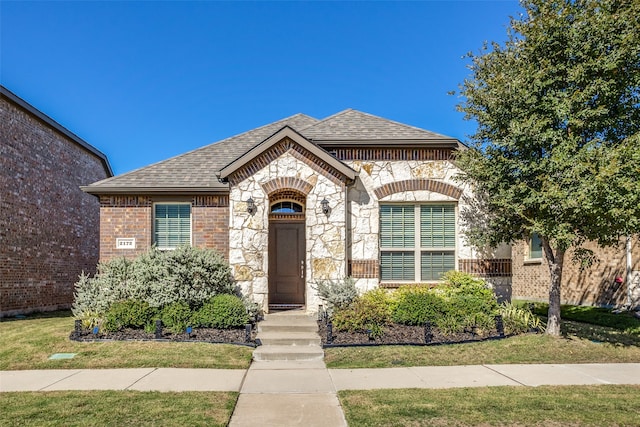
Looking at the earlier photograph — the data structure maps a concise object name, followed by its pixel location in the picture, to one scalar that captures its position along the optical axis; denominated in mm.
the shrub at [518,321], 9305
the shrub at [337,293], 9602
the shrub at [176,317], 8859
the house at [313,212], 10344
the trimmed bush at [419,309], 9117
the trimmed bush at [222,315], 9016
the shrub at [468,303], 9102
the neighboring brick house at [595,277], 12633
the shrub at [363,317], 8882
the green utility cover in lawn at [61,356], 7560
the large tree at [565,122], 7297
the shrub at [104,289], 9461
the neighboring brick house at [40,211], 13398
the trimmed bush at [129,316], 8875
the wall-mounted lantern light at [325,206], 10266
